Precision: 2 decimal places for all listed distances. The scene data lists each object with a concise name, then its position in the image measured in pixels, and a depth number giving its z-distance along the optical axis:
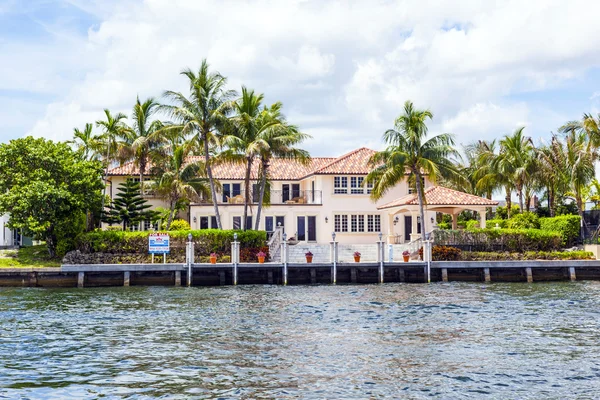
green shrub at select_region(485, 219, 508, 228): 48.69
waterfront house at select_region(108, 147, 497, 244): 50.44
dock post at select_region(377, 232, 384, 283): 35.72
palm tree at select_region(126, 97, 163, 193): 50.97
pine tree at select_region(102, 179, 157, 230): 46.91
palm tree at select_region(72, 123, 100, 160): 51.38
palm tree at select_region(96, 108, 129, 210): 51.16
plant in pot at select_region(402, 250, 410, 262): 37.03
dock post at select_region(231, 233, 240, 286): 35.34
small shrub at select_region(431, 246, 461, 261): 38.22
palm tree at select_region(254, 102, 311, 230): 42.56
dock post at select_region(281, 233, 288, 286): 35.16
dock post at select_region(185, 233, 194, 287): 34.81
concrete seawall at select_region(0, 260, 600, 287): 34.75
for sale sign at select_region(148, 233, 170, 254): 36.41
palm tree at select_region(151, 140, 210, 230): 47.53
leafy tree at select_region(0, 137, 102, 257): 37.19
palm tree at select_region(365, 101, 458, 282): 40.81
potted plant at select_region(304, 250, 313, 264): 36.53
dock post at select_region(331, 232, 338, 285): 35.41
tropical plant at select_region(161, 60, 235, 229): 42.53
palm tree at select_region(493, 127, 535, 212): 51.03
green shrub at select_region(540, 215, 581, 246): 42.53
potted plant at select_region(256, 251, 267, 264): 36.56
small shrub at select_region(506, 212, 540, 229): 45.94
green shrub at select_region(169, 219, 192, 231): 48.04
